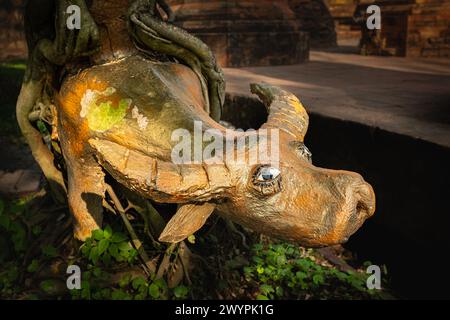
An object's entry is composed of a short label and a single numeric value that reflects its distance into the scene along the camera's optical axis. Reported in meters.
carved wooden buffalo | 1.56
